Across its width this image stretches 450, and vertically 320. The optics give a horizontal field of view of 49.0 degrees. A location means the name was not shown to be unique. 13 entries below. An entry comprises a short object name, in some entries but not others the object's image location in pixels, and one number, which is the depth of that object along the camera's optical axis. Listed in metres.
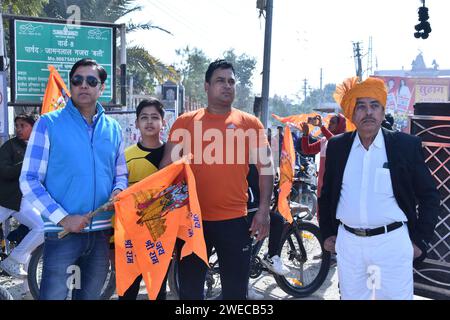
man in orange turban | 2.82
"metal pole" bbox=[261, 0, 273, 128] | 9.41
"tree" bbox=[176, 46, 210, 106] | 53.31
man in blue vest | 2.73
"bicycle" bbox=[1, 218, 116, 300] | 4.58
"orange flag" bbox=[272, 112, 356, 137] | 9.13
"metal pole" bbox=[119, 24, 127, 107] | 6.39
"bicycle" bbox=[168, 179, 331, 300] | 4.73
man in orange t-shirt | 3.26
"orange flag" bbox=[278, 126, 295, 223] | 4.92
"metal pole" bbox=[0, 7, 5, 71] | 5.36
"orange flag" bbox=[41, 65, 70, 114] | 5.09
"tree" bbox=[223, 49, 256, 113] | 60.89
